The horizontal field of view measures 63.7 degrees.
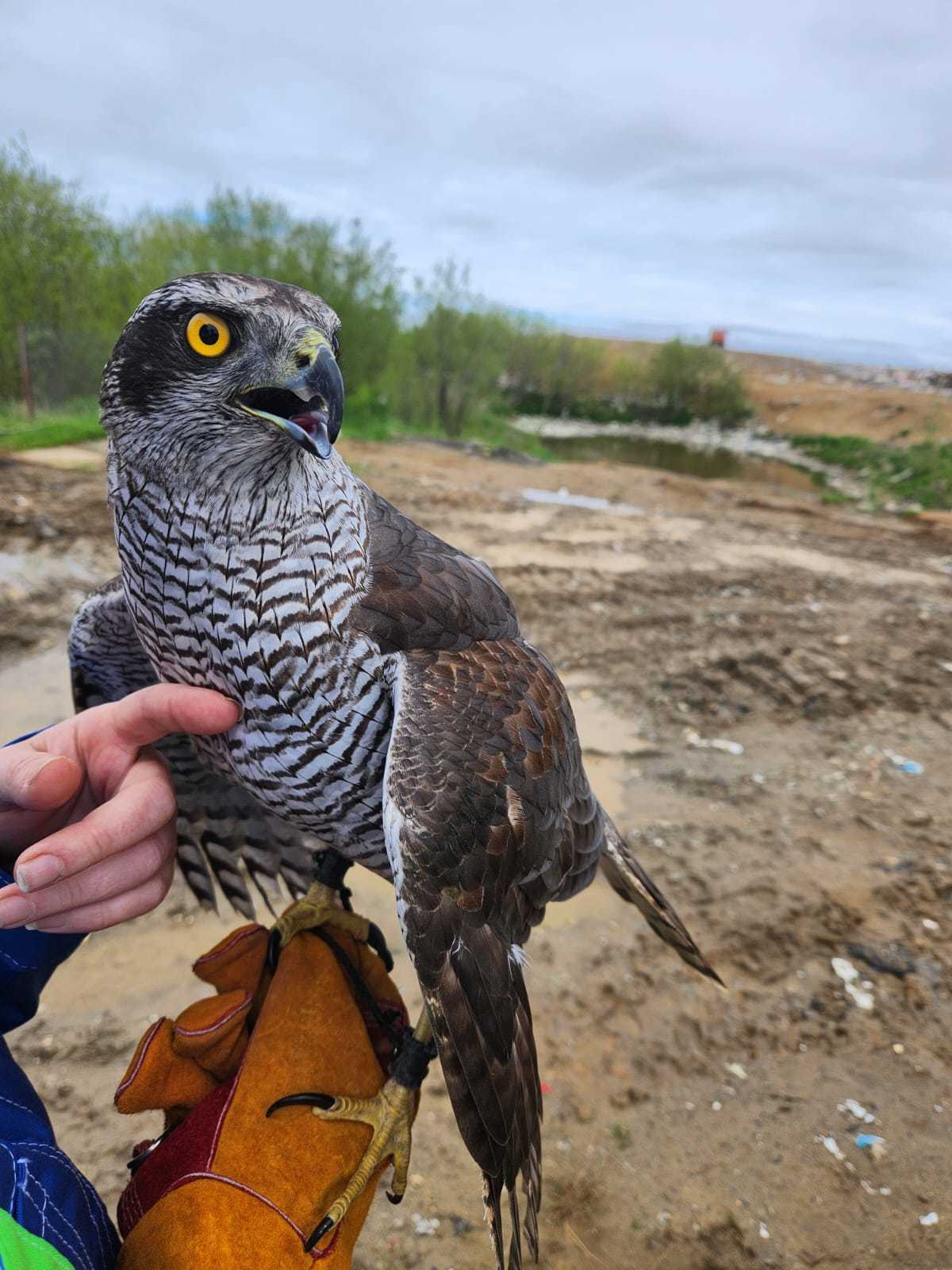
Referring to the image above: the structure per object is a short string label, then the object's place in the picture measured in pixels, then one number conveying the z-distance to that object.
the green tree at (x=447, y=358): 35.25
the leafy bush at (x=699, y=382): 54.22
